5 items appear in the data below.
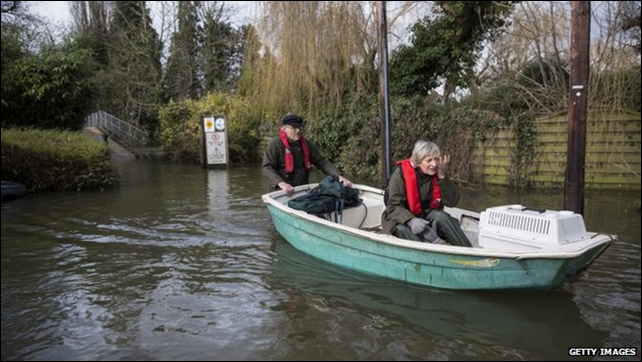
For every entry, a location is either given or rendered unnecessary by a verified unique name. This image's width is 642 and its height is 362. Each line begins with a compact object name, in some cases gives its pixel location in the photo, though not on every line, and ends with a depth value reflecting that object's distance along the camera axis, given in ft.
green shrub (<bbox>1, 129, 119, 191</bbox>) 33.88
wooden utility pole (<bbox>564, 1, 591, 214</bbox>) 17.56
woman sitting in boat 16.81
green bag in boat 21.30
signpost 57.98
